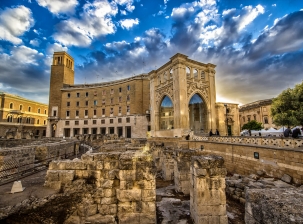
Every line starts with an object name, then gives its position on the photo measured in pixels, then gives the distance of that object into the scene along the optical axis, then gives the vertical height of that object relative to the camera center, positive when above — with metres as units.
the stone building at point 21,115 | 40.44 +4.18
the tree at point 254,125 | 29.12 +0.48
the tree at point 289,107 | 17.75 +2.43
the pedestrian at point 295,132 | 11.71 -0.39
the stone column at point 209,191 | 4.23 -1.75
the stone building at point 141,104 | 26.67 +5.54
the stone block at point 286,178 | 7.73 -2.56
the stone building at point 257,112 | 37.28 +4.00
